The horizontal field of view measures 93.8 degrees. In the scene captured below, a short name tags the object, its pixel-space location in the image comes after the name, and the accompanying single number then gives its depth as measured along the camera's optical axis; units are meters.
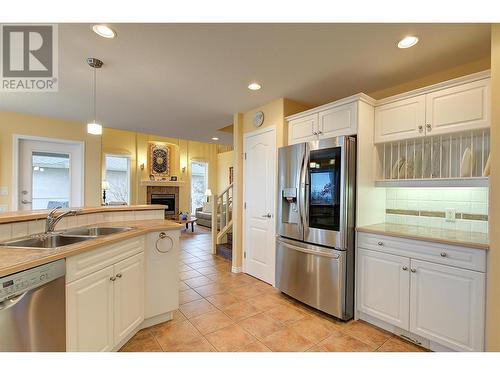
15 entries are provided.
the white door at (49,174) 4.03
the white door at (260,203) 3.13
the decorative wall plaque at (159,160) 7.77
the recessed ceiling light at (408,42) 1.78
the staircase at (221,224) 4.72
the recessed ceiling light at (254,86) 2.60
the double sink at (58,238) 1.62
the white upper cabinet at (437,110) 1.81
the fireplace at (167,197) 7.77
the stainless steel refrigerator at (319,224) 2.22
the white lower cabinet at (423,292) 1.62
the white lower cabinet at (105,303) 1.39
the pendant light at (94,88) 2.11
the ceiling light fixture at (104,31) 1.67
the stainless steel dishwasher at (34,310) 1.08
